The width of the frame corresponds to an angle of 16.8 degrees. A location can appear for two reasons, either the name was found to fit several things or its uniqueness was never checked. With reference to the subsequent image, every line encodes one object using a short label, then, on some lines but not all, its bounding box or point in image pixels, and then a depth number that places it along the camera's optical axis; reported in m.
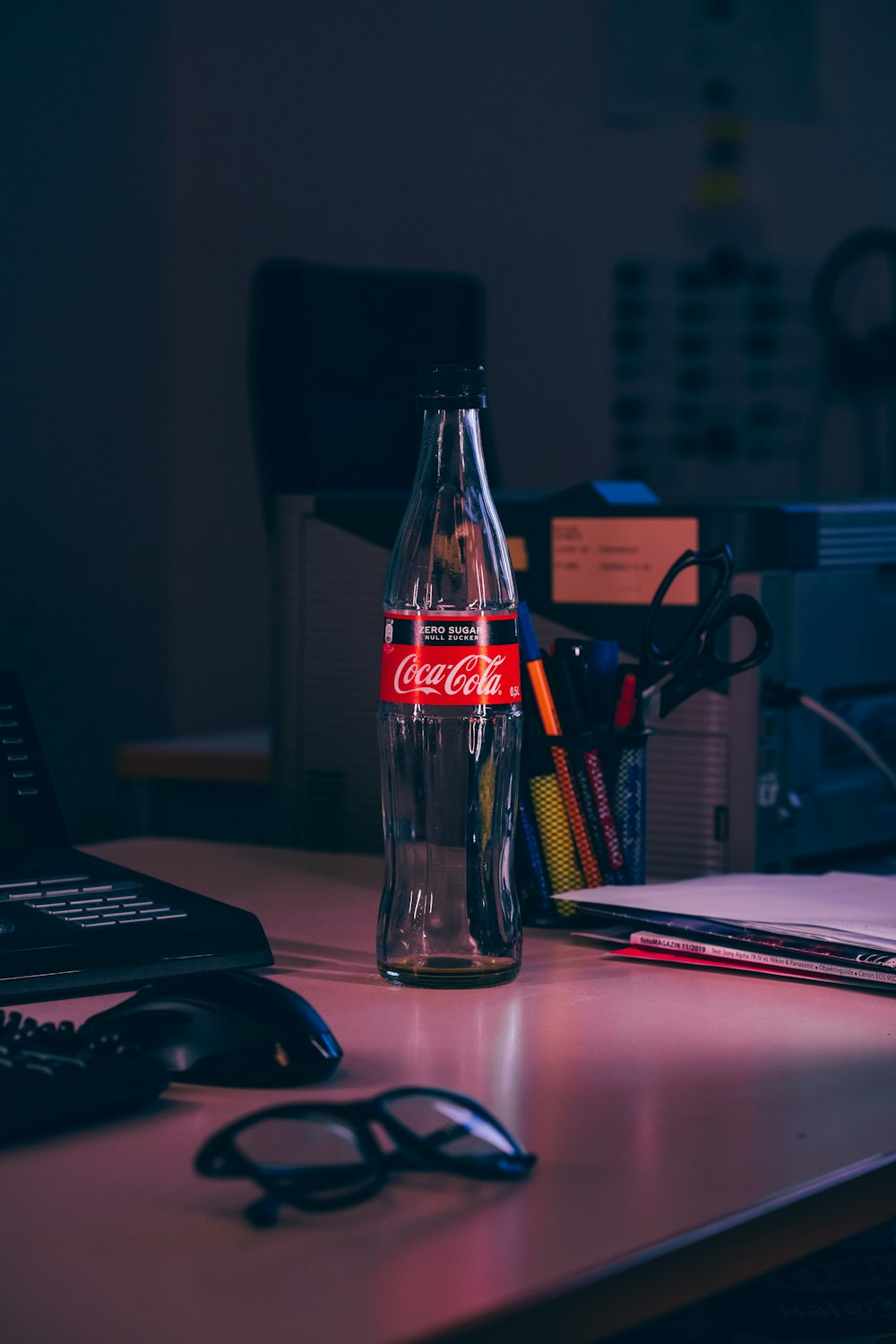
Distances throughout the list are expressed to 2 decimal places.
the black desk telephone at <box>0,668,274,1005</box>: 1.31
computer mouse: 1.21
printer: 1.62
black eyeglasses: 1.10
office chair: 2.75
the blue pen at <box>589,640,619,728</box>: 1.50
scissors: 1.52
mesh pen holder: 1.48
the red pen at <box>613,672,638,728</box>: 1.49
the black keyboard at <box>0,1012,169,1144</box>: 1.15
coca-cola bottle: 1.36
